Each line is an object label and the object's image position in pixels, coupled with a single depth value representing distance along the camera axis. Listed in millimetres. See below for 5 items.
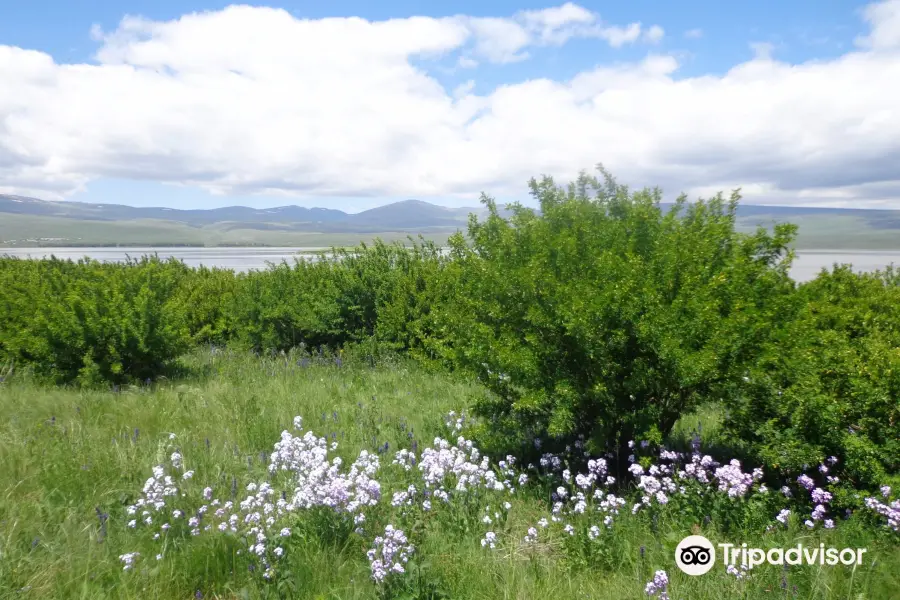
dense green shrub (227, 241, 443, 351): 10102
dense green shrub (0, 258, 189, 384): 8281
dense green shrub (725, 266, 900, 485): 3693
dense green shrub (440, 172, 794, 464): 4258
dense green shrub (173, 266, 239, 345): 12336
